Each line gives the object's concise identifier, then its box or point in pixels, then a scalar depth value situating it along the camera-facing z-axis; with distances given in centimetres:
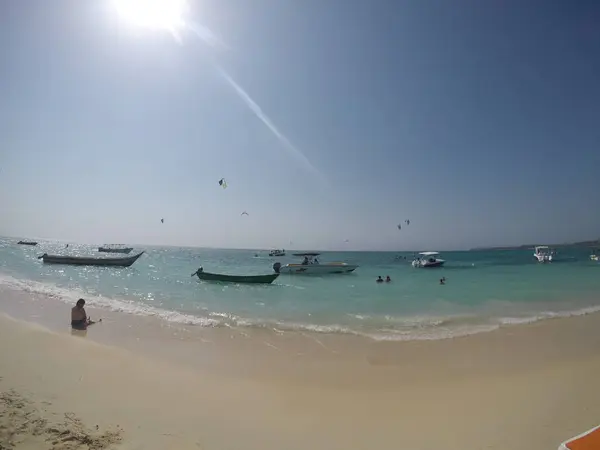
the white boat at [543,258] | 6303
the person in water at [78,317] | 1102
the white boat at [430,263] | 5197
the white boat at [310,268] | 4003
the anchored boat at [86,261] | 4503
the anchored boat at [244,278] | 2902
